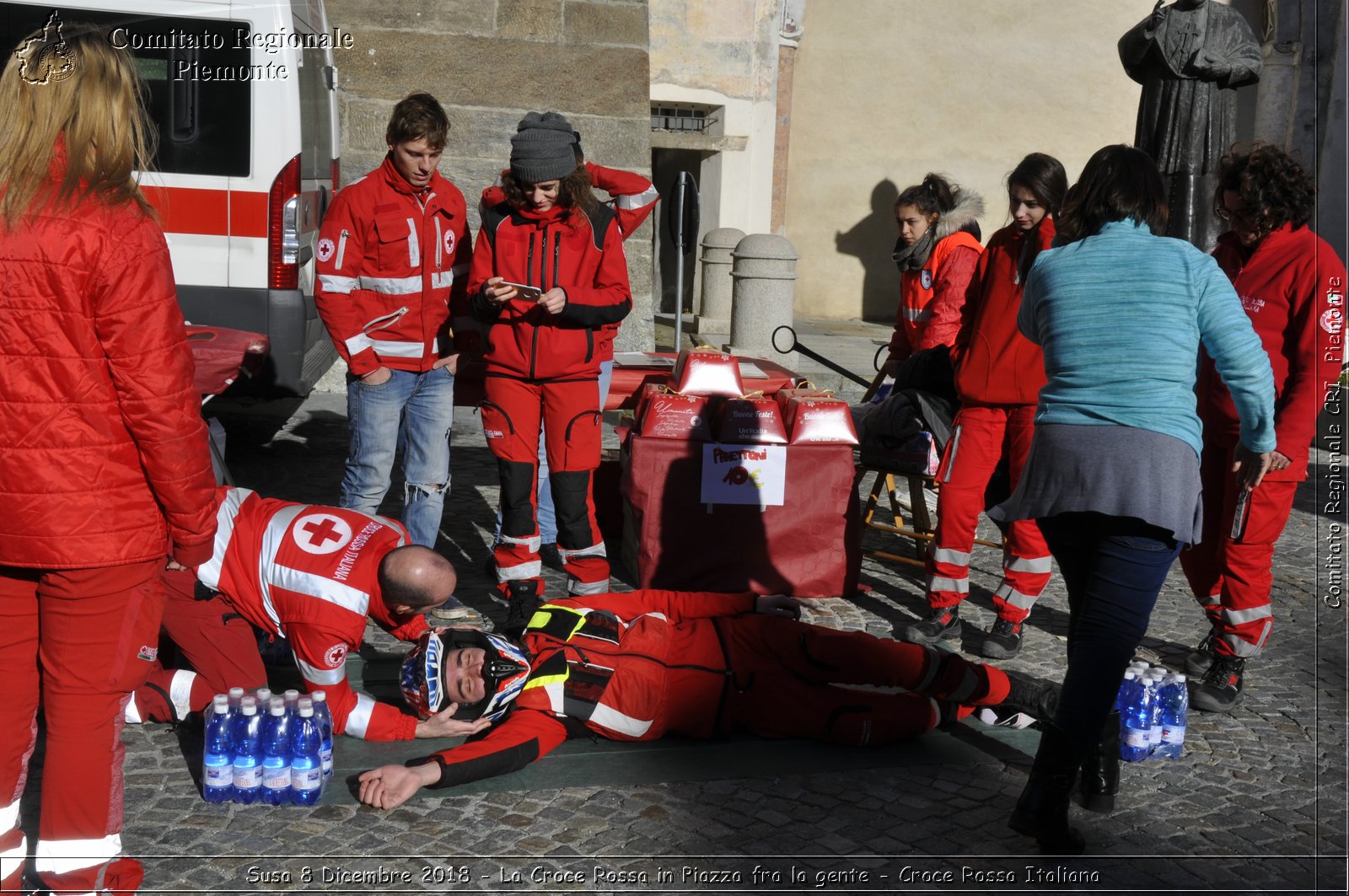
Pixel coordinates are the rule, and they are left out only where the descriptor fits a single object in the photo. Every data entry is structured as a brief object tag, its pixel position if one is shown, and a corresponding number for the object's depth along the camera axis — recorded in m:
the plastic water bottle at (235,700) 3.72
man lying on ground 4.00
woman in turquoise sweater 3.37
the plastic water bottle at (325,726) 3.76
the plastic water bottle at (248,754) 3.63
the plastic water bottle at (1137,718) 4.18
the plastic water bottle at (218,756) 3.65
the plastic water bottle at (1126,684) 4.18
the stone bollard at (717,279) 15.95
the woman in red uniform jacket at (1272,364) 4.54
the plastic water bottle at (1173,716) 4.22
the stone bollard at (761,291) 11.38
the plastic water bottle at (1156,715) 4.20
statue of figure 6.29
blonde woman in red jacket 2.74
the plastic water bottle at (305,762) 3.68
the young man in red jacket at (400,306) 5.14
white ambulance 7.00
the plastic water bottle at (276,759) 3.65
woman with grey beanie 5.13
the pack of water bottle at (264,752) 3.65
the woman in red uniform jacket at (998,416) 5.00
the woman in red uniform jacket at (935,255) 6.09
